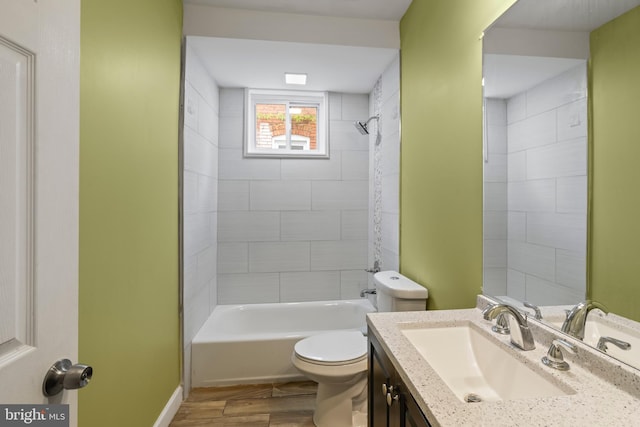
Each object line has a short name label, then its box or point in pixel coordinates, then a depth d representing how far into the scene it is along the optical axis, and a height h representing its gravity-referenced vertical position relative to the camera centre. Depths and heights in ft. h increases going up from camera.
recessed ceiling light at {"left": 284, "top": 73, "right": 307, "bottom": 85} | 8.87 +3.90
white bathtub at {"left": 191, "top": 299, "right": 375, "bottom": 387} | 7.30 -3.58
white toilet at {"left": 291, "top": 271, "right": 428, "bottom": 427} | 5.67 -2.91
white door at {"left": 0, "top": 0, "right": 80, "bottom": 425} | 1.63 +0.08
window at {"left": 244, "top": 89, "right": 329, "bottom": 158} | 10.16 +2.95
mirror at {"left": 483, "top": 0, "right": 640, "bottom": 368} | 2.91 +0.70
